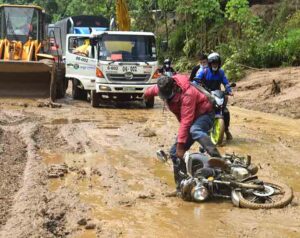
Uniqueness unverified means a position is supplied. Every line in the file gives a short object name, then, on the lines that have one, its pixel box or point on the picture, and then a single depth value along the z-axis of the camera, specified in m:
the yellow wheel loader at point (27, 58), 17.06
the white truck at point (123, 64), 16.61
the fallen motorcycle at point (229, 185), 6.43
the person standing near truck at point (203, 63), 11.24
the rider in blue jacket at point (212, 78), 10.68
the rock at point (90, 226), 5.66
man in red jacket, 6.45
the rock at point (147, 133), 11.69
